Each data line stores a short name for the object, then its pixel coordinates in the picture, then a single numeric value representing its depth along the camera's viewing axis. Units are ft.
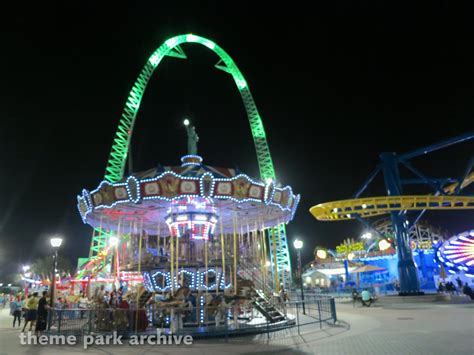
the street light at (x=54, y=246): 44.04
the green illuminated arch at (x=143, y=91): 133.18
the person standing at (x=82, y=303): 59.11
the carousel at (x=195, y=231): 41.50
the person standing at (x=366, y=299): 69.21
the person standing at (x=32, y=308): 40.50
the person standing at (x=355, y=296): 74.23
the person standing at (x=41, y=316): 35.27
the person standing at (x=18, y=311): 49.60
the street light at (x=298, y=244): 56.95
